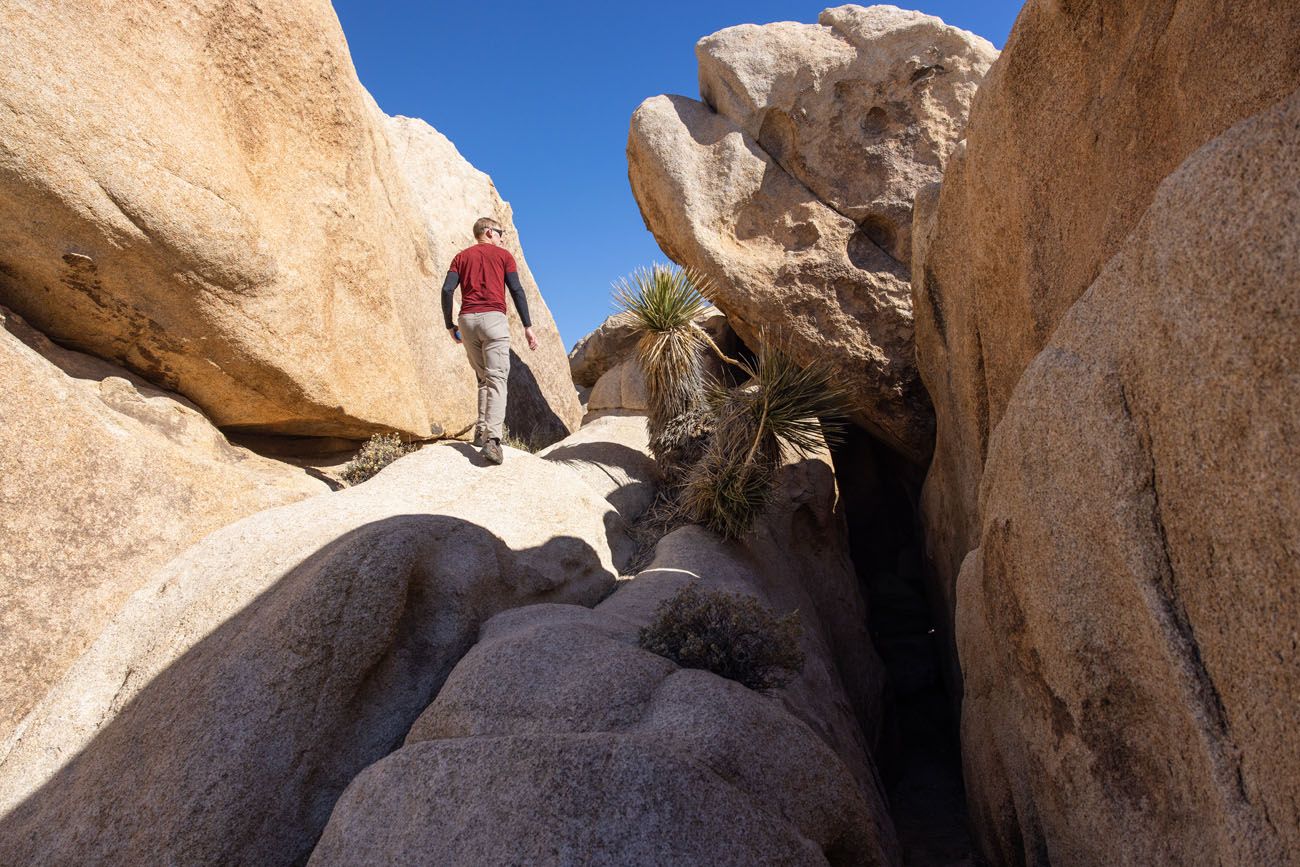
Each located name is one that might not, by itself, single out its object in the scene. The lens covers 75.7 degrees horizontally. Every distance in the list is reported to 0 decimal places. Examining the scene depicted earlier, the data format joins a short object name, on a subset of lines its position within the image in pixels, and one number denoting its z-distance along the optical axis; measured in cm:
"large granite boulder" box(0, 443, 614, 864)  452
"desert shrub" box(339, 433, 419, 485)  1008
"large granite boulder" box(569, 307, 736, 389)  1775
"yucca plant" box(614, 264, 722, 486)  1058
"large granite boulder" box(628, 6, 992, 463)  1166
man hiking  893
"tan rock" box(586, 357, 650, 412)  1431
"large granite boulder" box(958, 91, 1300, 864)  263
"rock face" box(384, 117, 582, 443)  1403
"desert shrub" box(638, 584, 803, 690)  505
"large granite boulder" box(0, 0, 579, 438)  718
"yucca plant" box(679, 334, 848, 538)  923
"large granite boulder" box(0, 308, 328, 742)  594
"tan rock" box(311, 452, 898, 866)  312
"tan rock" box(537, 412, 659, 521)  1063
